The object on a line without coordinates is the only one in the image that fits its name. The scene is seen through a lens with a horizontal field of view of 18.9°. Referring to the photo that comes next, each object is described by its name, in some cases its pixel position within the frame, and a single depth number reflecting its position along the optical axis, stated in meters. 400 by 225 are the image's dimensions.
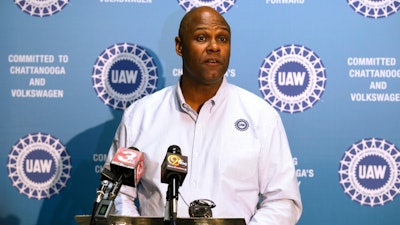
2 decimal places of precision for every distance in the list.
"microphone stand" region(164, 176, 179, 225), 3.09
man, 3.68
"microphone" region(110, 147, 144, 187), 3.14
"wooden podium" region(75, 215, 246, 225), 3.23
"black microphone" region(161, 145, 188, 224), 3.10
